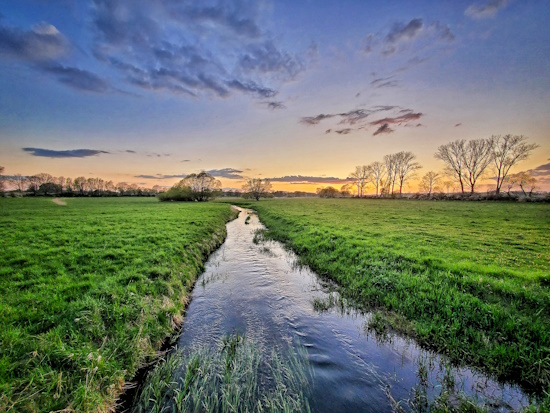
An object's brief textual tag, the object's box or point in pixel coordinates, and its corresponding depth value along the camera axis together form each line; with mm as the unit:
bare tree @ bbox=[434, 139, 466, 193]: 66862
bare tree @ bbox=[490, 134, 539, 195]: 56072
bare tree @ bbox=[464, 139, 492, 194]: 62288
